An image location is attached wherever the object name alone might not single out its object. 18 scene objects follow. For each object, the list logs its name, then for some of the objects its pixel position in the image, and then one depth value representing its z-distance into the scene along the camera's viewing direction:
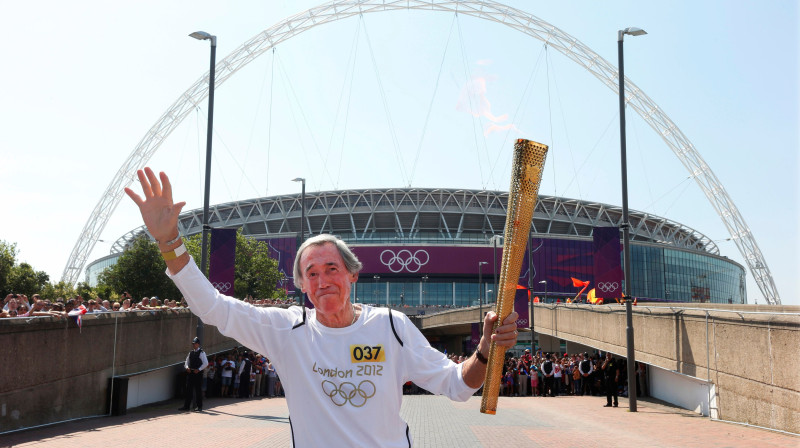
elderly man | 3.44
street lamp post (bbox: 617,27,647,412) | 19.37
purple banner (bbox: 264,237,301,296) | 88.25
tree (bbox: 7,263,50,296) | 41.81
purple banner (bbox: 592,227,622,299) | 24.70
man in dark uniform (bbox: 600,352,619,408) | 21.03
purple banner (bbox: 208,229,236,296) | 23.56
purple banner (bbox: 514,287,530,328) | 32.53
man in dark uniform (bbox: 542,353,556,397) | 27.33
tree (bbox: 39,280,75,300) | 45.56
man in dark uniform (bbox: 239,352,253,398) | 24.22
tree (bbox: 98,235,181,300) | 49.31
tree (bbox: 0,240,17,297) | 40.09
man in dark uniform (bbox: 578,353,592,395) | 27.17
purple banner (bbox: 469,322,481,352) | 53.59
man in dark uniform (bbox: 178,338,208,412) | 18.47
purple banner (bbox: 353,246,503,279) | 90.25
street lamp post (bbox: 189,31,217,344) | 20.99
